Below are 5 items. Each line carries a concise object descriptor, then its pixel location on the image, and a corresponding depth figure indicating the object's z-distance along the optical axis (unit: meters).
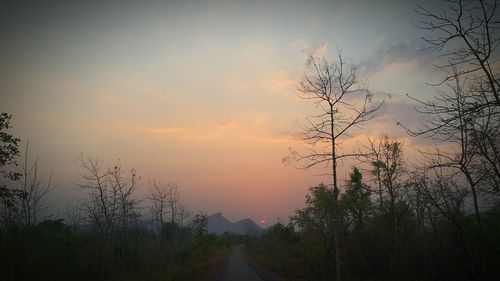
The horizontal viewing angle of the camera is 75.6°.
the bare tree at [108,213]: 25.98
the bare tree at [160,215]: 40.65
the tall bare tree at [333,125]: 14.28
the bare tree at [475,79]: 6.41
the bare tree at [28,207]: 20.51
